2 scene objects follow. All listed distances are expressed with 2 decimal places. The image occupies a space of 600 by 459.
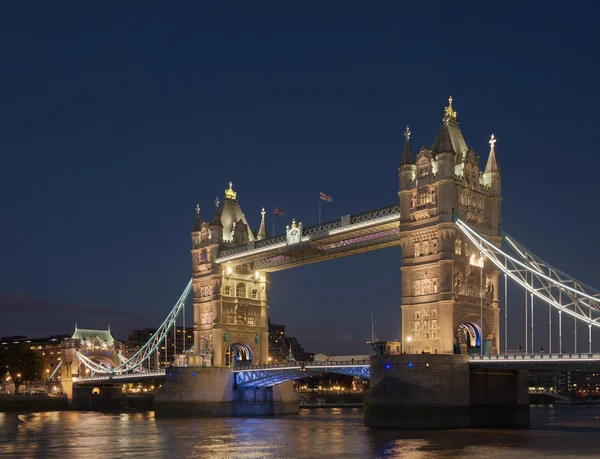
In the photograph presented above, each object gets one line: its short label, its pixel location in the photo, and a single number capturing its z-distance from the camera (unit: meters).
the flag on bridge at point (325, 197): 82.25
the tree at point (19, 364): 127.06
